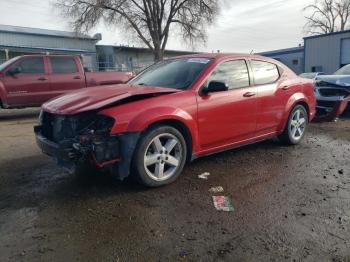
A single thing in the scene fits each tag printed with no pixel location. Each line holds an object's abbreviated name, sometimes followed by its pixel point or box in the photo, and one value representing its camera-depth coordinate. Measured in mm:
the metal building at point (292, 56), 42344
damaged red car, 3764
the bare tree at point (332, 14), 55156
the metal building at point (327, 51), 26047
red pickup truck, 10148
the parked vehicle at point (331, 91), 8820
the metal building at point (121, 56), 35281
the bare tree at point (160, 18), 31750
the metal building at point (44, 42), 29141
